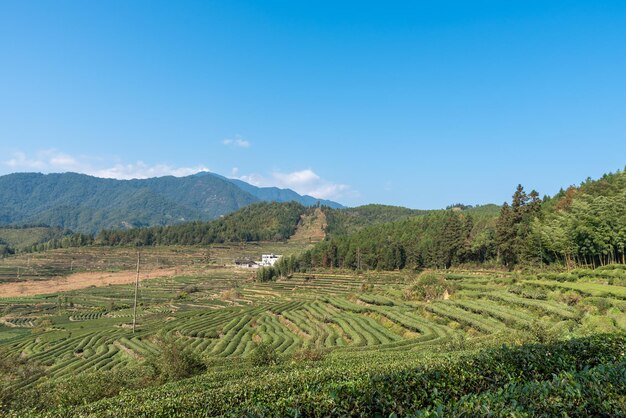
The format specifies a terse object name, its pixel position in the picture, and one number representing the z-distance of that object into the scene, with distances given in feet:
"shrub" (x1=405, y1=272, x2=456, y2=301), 209.36
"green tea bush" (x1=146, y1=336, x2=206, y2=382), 80.79
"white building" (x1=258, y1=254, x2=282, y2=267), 586.04
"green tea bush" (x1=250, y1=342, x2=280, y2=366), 91.45
